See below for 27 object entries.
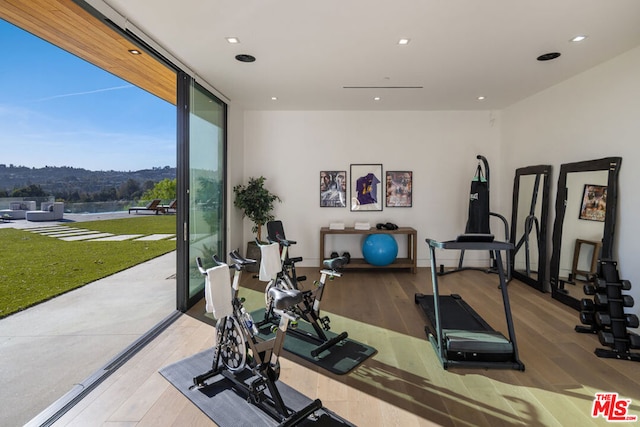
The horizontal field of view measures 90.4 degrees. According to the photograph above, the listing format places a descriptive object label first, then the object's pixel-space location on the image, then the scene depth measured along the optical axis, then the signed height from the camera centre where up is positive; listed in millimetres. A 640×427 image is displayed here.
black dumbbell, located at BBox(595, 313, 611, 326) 2977 -1111
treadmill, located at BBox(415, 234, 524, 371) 2674 -1244
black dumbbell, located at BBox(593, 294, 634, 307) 2899 -930
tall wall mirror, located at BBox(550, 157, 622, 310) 3562 -282
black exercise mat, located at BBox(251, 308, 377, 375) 2664 -1419
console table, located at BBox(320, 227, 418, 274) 5691 -846
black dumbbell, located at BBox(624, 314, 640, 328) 2833 -1075
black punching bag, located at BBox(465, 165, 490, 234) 5488 -167
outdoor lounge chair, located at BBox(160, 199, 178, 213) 12578 -641
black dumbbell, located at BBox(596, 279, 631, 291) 2936 -784
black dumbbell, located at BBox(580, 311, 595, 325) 3271 -1210
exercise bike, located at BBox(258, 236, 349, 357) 2842 -1110
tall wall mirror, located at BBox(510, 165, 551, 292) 4719 -396
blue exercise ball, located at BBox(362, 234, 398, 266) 5586 -932
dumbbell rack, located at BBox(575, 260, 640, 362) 2855 -1066
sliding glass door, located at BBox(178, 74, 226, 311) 3793 +156
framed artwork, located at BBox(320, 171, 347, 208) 6131 +127
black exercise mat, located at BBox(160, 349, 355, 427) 1979 -1419
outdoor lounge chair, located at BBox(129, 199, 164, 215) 12250 -599
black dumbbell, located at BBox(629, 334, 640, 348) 2838 -1249
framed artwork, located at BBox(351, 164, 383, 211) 6137 +218
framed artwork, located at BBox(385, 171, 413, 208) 6125 +167
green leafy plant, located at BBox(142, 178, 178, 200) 11867 +46
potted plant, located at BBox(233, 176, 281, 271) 5574 -157
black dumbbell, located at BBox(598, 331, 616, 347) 2885 -1258
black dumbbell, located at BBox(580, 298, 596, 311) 3234 -1066
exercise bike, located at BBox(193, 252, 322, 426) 1960 -1110
